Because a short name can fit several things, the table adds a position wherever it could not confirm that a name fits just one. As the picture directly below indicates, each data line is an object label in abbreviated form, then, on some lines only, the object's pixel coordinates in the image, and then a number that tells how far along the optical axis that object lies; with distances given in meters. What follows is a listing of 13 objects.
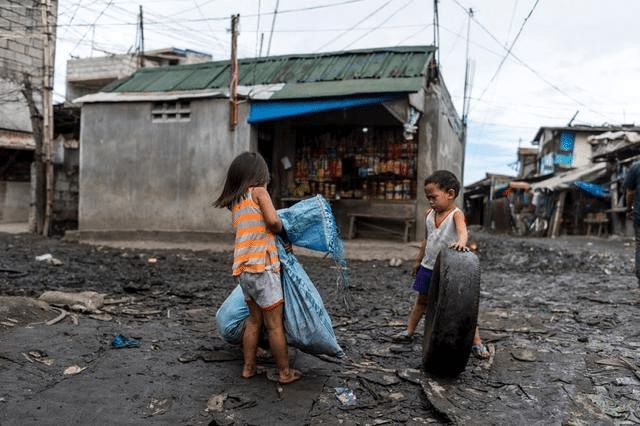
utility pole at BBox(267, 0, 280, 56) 11.46
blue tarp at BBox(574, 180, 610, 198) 18.66
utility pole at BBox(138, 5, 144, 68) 22.80
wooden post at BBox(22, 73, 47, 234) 12.77
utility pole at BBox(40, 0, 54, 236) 12.38
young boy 3.57
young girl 2.93
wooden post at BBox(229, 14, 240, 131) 10.17
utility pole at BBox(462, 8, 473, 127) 16.72
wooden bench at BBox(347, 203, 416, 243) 10.84
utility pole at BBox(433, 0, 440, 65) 11.24
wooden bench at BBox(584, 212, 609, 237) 19.00
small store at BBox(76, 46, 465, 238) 10.22
